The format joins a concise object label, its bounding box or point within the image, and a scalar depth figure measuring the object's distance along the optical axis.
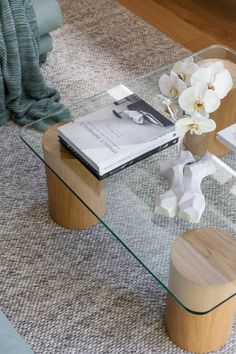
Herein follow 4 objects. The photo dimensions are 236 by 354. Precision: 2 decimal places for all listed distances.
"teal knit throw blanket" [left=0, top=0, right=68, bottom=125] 2.77
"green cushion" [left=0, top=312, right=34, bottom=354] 1.79
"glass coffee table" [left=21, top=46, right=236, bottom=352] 1.99
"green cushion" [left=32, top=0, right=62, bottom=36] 2.93
